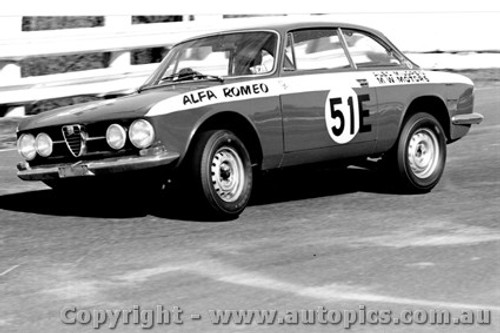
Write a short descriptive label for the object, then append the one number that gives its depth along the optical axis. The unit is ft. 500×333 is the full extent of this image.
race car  42.36
